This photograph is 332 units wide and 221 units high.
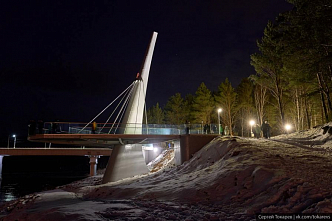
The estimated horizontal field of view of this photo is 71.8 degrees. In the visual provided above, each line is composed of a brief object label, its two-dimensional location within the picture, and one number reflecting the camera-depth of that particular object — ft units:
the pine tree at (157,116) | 232.32
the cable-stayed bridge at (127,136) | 66.08
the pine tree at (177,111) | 204.33
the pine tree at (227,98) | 155.22
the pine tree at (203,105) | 164.35
